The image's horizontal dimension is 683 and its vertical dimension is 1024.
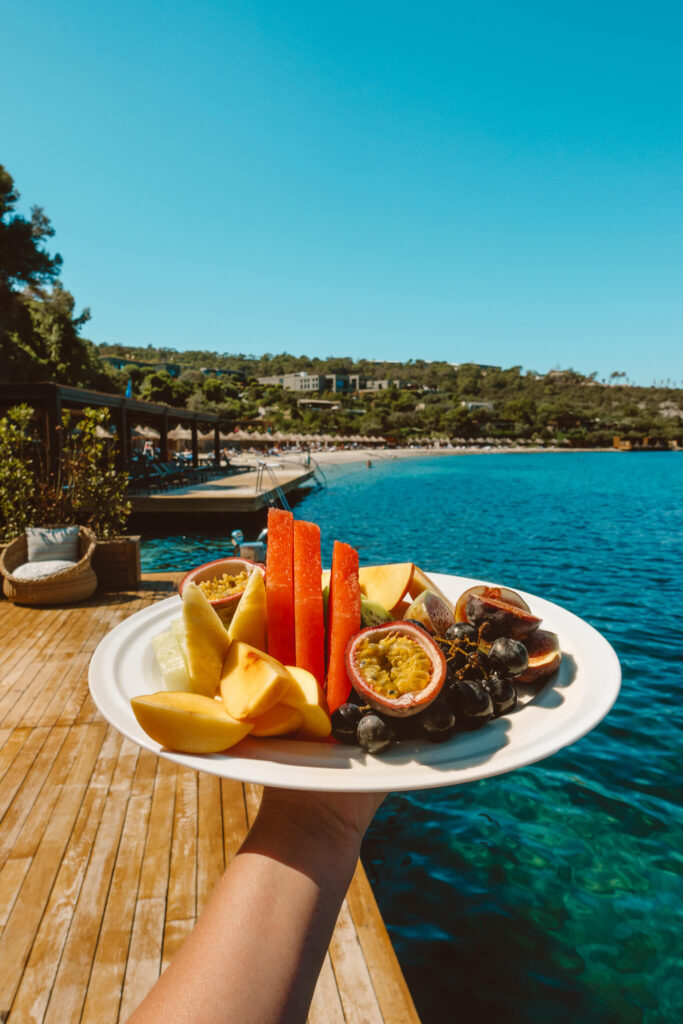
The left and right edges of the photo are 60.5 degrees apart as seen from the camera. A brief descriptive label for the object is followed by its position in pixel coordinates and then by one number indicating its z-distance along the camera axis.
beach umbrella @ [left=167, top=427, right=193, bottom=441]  38.62
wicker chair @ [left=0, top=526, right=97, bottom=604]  7.04
